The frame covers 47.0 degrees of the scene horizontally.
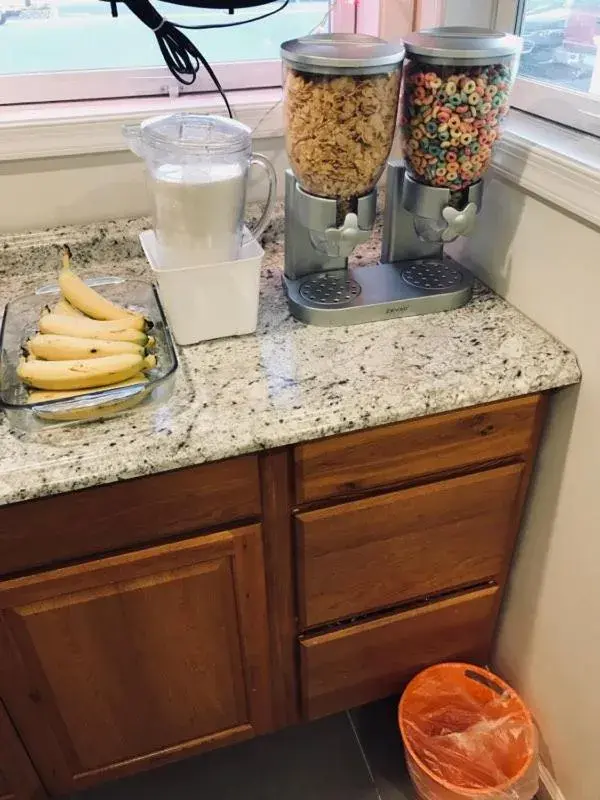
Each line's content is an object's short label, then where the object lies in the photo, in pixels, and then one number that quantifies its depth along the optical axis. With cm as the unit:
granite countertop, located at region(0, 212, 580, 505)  85
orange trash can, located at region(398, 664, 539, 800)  118
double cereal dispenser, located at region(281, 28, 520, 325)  91
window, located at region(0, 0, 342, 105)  123
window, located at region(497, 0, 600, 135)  104
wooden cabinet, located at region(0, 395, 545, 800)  94
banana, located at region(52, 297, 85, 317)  105
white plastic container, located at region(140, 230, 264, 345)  99
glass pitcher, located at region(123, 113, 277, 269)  95
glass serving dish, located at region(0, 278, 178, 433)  89
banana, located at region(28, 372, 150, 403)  90
